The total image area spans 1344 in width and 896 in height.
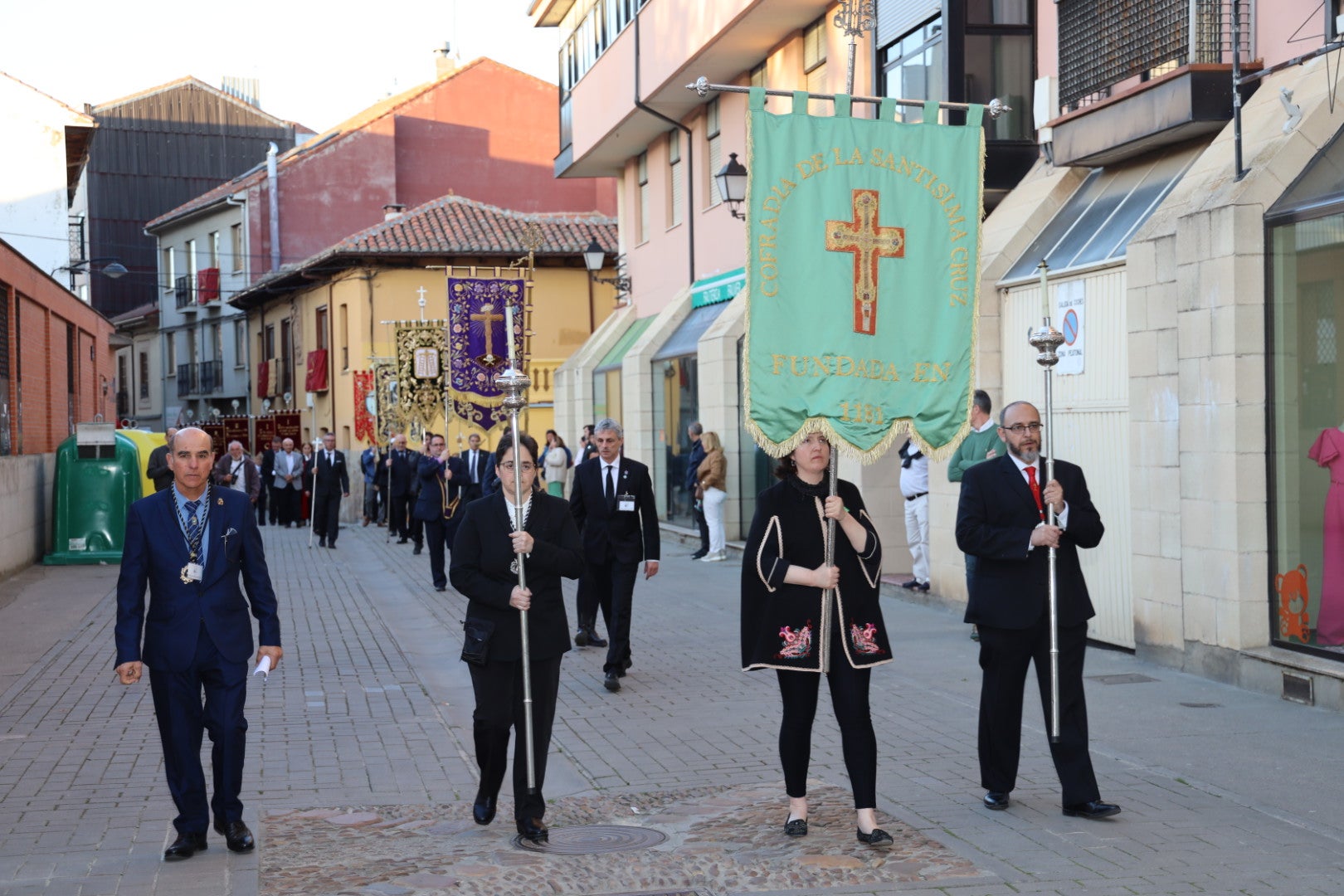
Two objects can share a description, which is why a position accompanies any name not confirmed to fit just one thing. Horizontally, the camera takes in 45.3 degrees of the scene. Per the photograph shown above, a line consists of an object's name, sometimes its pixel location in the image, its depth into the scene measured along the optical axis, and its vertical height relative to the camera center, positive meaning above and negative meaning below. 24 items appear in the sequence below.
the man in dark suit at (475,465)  18.27 -0.41
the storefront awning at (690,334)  23.70 +1.42
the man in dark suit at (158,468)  17.42 -0.38
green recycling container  22.41 -0.77
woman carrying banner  6.42 -0.77
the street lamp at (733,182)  18.86 +2.88
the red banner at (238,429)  42.97 +0.12
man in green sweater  12.38 -0.14
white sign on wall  12.52 +0.78
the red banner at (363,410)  40.75 +0.56
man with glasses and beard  6.90 -0.73
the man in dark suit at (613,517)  11.43 -0.64
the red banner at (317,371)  44.41 +1.69
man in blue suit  6.37 -0.78
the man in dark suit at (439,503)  18.09 -0.83
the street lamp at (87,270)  34.19 +3.62
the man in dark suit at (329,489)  25.84 -0.93
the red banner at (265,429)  43.28 +0.11
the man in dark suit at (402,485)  25.47 -0.88
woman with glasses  6.78 -0.78
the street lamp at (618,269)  29.03 +2.94
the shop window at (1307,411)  9.80 +0.04
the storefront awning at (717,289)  22.94 +2.04
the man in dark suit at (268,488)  34.44 -1.22
